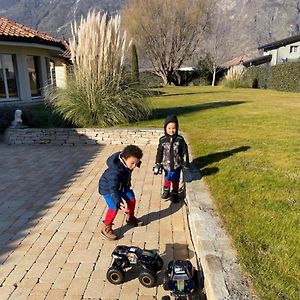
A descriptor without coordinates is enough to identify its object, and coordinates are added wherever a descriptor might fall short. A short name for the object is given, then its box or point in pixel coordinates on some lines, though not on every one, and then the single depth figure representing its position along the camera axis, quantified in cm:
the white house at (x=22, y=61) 1359
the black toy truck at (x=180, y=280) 234
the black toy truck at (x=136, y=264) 261
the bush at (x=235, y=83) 2481
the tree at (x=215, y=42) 3394
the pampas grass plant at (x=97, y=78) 794
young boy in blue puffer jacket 318
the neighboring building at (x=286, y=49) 3272
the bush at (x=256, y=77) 2608
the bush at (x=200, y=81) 3444
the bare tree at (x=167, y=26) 3142
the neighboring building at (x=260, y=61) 3619
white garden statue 815
